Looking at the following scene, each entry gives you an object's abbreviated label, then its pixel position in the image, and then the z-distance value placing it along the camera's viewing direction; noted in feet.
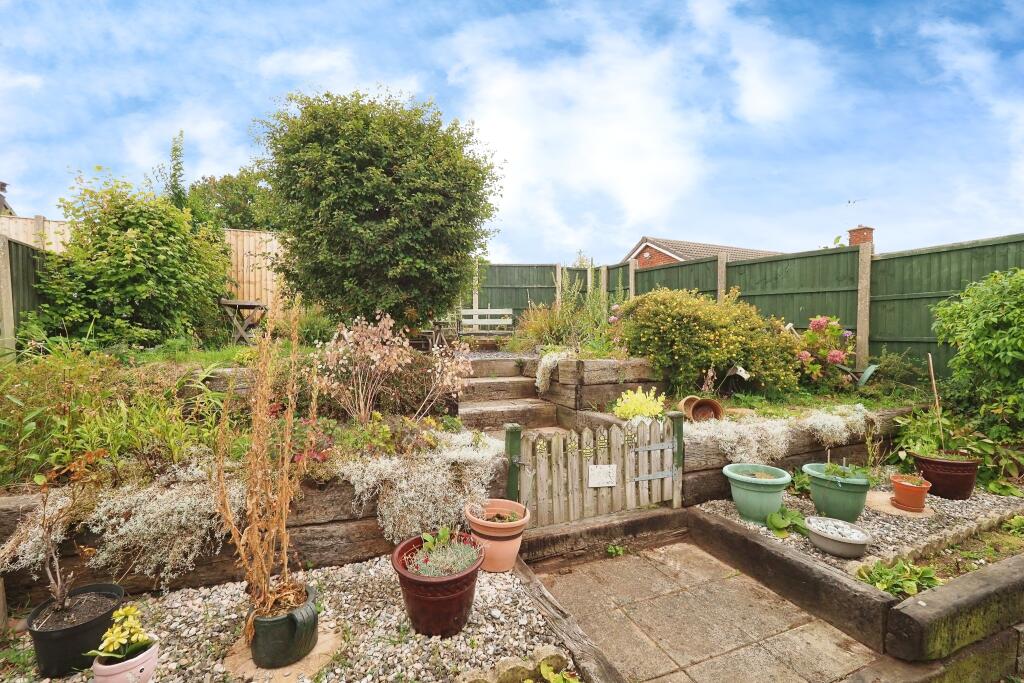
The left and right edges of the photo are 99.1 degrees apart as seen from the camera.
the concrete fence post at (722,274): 23.29
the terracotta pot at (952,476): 10.59
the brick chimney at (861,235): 25.54
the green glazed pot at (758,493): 9.27
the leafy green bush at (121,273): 14.17
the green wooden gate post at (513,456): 8.75
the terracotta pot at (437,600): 5.74
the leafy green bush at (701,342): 15.07
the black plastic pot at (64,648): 4.98
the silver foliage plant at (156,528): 6.42
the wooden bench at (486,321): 27.35
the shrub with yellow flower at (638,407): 12.32
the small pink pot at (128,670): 4.53
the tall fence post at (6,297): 11.98
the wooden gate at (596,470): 9.00
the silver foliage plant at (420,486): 7.67
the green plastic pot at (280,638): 5.22
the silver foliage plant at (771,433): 10.91
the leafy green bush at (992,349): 11.64
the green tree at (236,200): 16.96
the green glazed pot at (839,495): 9.23
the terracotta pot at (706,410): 13.38
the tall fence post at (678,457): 10.36
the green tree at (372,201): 14.82
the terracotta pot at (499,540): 7.34
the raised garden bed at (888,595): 6.32
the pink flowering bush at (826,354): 16.76
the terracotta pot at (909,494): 9.86
